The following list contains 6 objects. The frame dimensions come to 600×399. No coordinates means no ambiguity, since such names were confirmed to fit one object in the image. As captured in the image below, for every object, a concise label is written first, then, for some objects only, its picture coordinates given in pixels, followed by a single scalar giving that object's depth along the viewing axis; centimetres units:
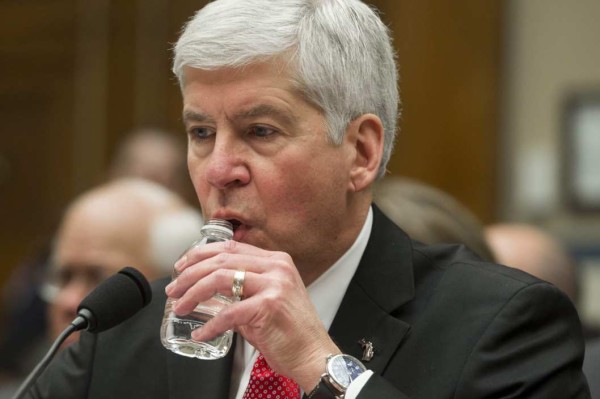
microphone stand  462
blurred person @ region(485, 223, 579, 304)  935
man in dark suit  484
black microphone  493
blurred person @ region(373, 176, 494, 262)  820
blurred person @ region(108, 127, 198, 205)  1364
